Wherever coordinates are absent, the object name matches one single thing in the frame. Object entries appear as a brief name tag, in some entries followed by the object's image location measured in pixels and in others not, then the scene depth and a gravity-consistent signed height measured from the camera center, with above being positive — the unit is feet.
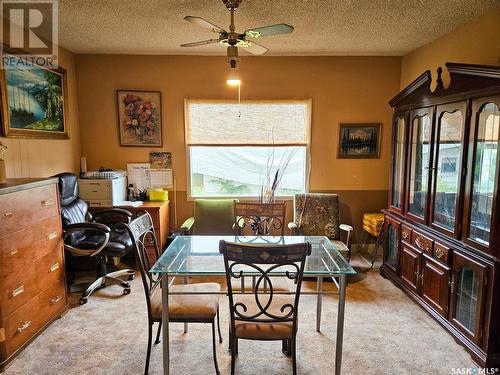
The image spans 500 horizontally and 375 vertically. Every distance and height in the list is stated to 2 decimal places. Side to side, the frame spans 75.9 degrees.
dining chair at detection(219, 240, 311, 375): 5.40 -2.98
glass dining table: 6.31 -2.40
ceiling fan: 7.07 +2.70
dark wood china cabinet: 6.73 -1.27
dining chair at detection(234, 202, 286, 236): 9.68 -1.76
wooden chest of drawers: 6.79 -2.65
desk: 11.85 -2.37
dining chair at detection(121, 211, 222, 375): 6.53 -3.21
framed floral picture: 12.94 +1.36
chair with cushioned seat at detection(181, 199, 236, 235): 12.78 -2.68
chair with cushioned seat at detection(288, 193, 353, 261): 12.50 -2.43
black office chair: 9.50 -2.78
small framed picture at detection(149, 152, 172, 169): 13.33 -0.31
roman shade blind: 13.17 +1.22
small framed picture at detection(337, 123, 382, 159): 13.39 +0.50
